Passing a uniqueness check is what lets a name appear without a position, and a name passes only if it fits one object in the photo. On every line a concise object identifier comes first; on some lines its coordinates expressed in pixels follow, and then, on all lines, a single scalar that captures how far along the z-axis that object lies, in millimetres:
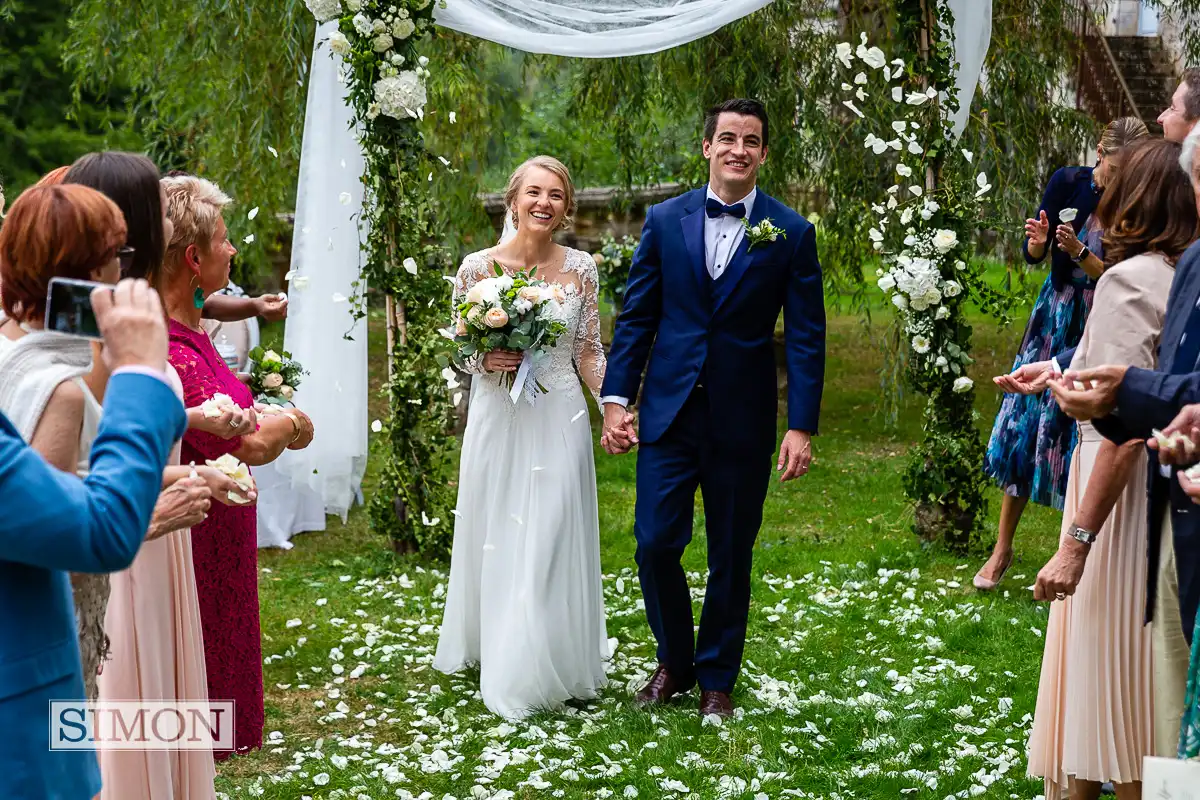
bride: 5102
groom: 4891
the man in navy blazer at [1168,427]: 2861
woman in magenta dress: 3923
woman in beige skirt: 3318
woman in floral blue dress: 5918
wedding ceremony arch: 6637
